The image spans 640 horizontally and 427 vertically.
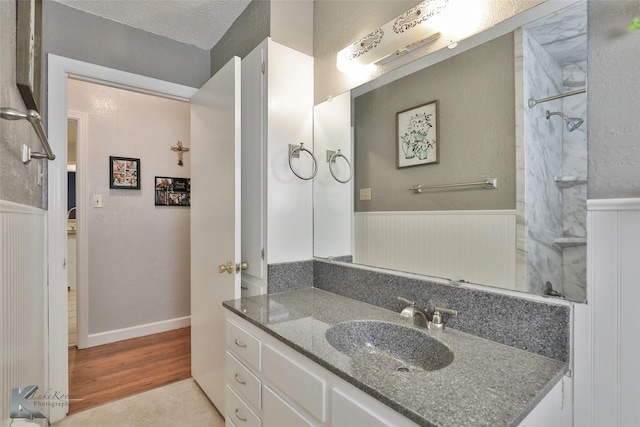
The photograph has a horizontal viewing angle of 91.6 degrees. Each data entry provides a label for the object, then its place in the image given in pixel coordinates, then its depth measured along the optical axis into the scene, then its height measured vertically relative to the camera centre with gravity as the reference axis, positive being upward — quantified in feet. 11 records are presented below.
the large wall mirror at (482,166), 2.99 +0.58
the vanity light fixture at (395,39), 3.98 +2.46
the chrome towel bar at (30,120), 2.18 +0.74
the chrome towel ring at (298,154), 5.52 +1.06
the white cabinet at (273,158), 5.43 +0.99
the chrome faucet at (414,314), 3.81 -1.28
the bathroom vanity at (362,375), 2.35 -1.42
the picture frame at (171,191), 10.23 +0.74
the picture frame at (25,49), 2.97 +1.61
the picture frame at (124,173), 9.39 +1.24
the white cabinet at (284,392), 2.67 -1.87
